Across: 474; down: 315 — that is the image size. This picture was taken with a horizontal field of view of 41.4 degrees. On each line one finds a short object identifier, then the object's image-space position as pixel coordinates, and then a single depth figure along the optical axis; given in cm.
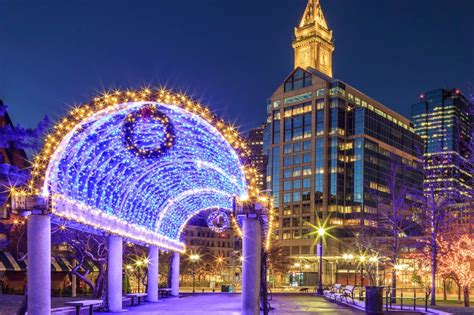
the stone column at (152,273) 3212
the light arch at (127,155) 1780
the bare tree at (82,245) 3369
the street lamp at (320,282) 5106
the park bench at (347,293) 3451
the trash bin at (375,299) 2412
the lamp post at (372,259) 4444
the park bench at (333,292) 4088
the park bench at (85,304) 1928
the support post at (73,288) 4341
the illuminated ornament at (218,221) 3612
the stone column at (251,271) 1872
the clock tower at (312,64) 19950
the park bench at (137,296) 2915
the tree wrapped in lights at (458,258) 3647
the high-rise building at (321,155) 13988
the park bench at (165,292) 3862
